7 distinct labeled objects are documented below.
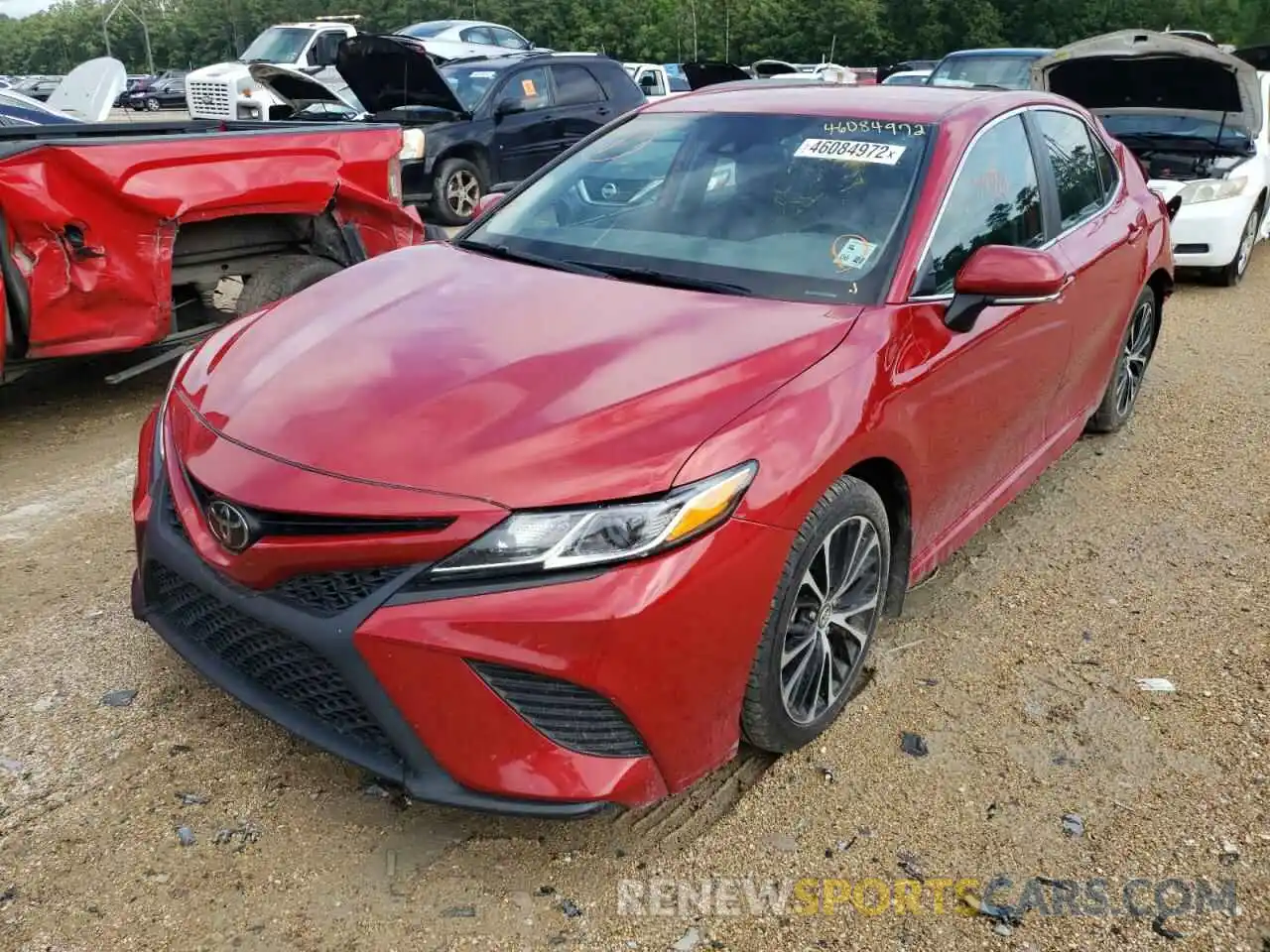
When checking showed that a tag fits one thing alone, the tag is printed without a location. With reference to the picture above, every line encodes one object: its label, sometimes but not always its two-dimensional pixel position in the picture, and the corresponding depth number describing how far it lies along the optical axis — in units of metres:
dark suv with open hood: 10.27
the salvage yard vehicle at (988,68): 12.92
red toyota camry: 2.14
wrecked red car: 4.39
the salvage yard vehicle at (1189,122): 7.70
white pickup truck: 12.28
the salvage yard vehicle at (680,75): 18.47
